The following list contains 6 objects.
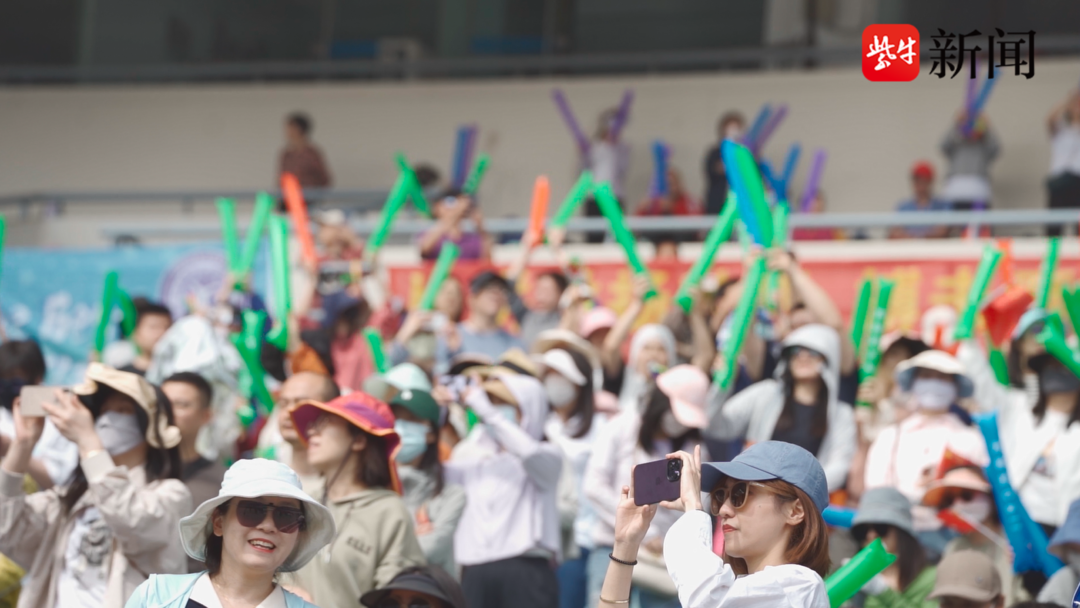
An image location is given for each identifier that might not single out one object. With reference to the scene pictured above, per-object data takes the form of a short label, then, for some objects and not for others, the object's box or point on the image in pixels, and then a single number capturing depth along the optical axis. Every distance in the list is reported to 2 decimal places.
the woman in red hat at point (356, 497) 8.66
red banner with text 17.33
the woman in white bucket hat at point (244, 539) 6.92
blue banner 18.75
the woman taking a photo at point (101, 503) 8.15
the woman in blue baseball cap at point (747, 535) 6.19
